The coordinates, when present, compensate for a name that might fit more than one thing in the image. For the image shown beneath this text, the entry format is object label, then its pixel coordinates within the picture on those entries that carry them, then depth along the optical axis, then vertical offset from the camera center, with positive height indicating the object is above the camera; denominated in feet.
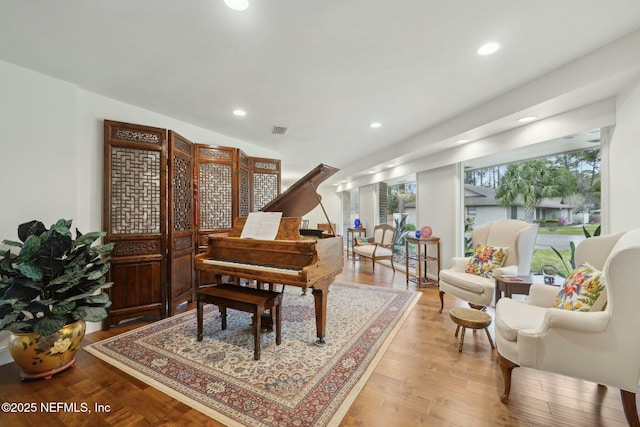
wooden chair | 18.40 -2.51
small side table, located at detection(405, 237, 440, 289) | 14.62 -2.61
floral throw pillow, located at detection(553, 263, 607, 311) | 5.24 -1.68
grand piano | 7.75 -1.38
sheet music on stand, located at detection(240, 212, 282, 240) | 8.77 -0.46
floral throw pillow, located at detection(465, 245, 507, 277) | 10.17 -1.90
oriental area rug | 5.53 -4.13
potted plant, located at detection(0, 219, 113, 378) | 6.43 -2.23
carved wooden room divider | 9.71 -0.15
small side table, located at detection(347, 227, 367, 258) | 24.36 -2.21
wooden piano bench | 7.24 -2.59
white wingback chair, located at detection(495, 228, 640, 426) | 4.63 -2.49
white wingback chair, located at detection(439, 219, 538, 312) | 9.34 -2.02
